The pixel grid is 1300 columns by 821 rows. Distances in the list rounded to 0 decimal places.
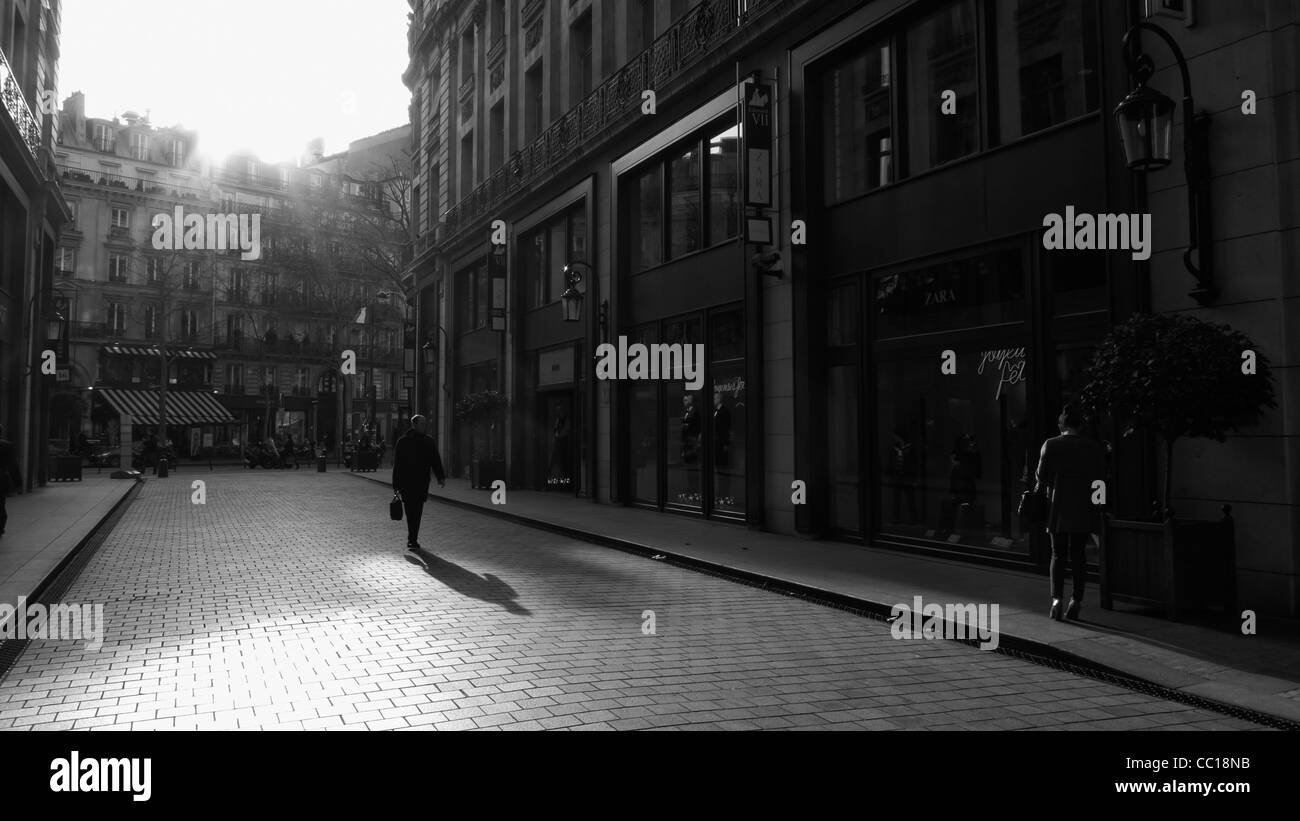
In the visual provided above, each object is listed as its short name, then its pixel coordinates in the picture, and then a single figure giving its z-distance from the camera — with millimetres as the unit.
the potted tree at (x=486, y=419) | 24562
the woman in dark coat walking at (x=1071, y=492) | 7523
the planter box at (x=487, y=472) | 24516
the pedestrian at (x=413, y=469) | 12836
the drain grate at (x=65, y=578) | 6434
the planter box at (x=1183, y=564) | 7203
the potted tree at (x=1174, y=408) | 6969
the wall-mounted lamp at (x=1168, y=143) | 7488
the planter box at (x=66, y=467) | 28734
